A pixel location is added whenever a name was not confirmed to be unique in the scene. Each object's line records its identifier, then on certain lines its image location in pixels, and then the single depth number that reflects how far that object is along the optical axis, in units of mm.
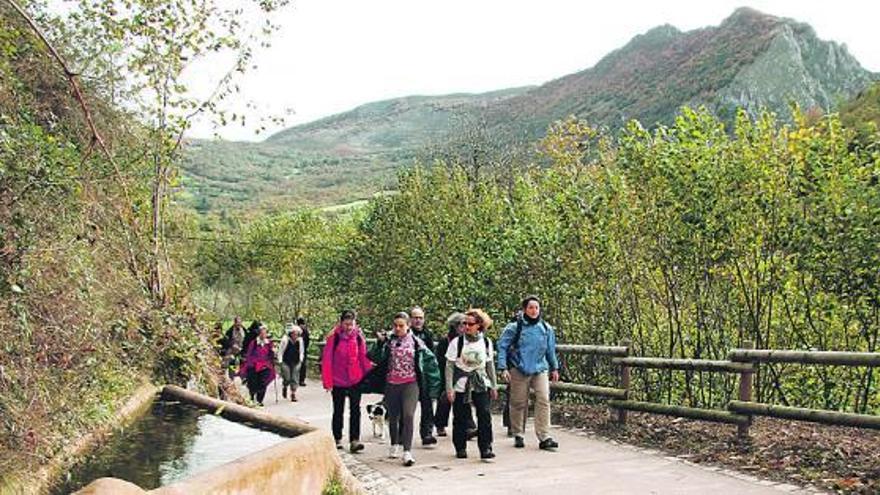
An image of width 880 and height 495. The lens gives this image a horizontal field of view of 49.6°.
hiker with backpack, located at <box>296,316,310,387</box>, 23297
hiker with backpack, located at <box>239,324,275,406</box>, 19391
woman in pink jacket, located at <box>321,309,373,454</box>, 11703
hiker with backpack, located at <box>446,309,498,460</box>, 11133
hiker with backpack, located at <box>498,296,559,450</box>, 11461
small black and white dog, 13211
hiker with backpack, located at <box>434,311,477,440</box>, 12352
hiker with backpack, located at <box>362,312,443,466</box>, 11141
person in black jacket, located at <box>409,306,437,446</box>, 12368
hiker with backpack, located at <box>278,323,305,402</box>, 20891
